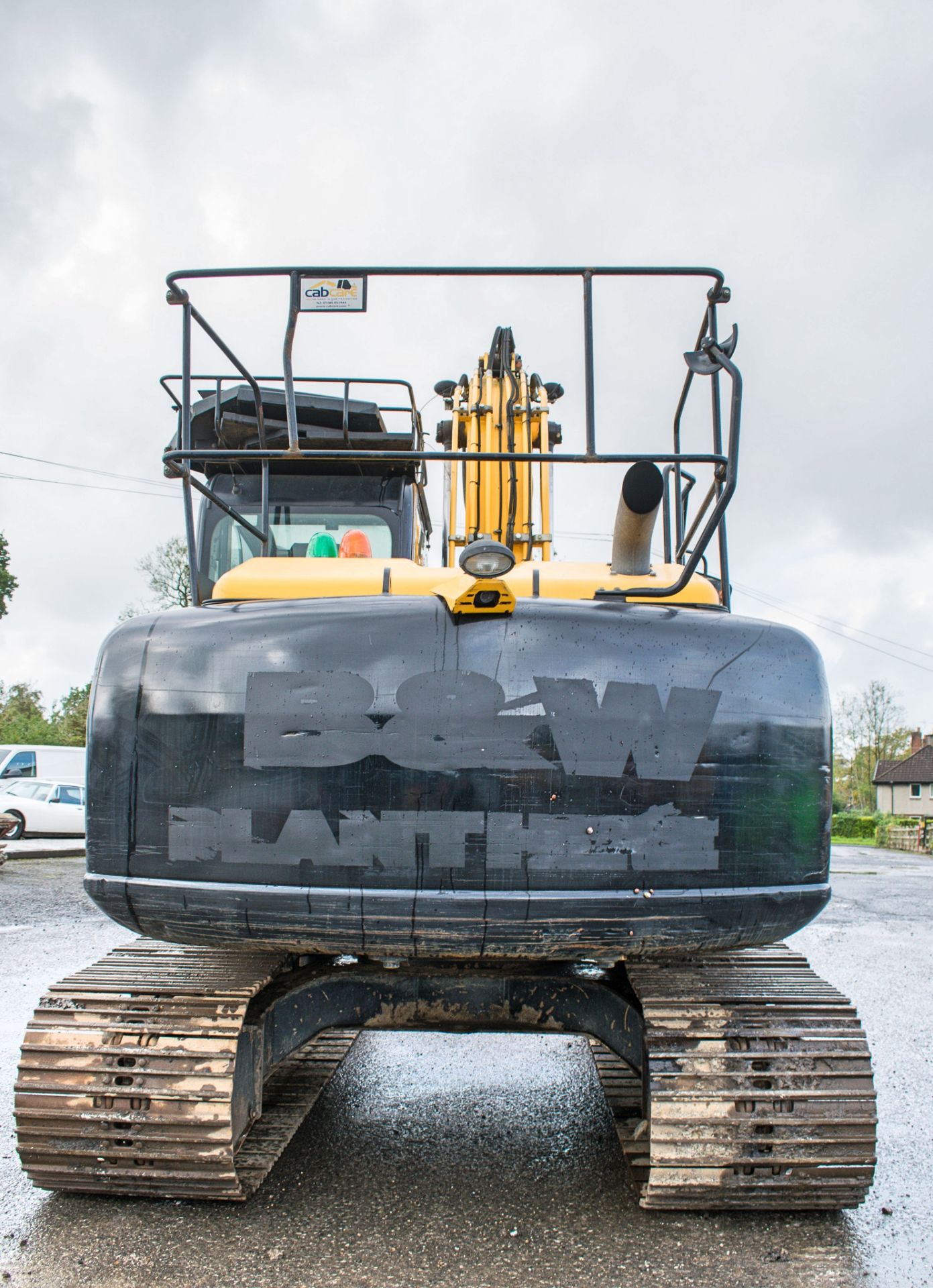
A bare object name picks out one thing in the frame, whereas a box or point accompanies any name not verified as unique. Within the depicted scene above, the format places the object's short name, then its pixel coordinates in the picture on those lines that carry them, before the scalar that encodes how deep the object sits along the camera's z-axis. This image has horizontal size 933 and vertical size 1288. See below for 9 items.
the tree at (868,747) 63.00
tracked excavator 2.34
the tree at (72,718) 49.66
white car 17.86
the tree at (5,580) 40.28
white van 21.25
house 63.81
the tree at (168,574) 31.06
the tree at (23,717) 55.31
